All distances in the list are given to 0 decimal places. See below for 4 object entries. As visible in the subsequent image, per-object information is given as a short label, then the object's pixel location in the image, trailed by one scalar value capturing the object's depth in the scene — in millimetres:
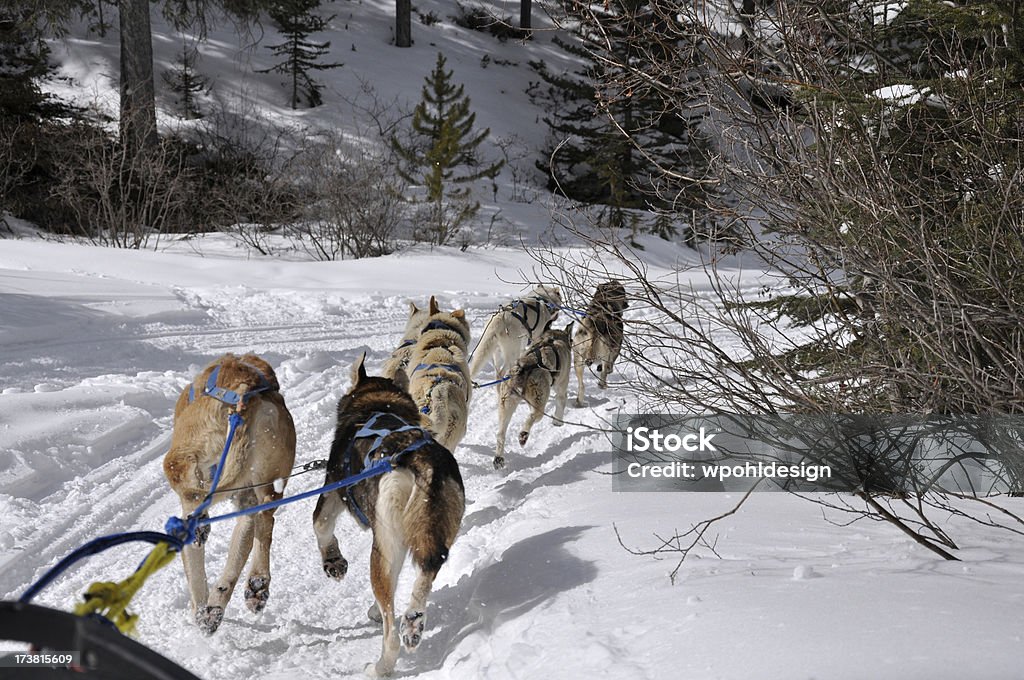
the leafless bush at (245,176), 21516
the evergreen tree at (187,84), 27736
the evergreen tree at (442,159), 22719
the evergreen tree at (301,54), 30812
